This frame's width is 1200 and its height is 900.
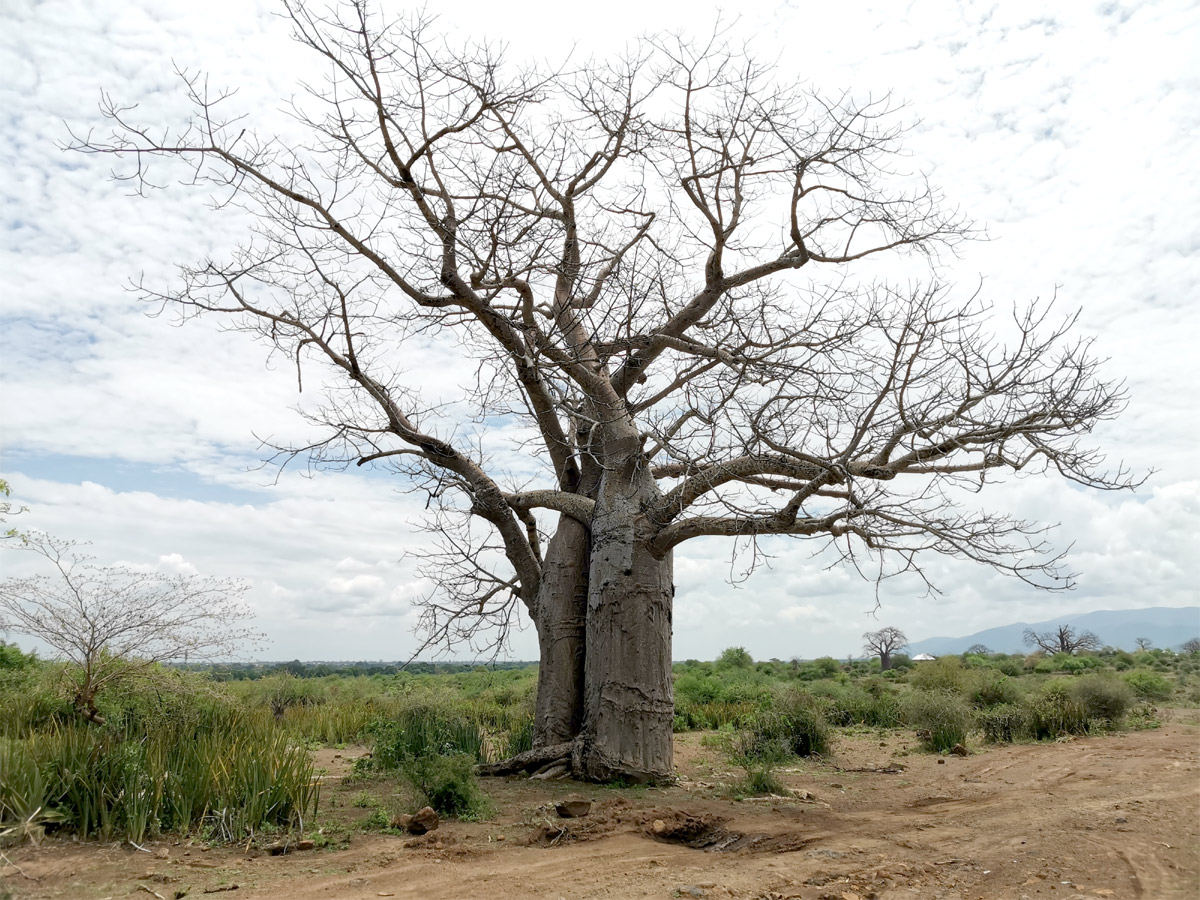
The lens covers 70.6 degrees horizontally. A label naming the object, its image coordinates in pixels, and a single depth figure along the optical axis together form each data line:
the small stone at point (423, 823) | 5.73
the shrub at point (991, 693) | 14.88
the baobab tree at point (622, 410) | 6.93
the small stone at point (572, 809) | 6.17
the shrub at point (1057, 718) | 11.55
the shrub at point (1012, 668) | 23.63
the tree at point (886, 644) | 28.97
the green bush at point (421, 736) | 8.12
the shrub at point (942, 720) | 10.86
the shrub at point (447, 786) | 6.24
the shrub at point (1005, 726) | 11.47
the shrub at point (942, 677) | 16.38
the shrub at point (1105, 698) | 12.34
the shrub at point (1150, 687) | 16.91
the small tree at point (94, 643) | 7.95
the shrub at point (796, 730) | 10.41
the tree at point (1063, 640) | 33.19
